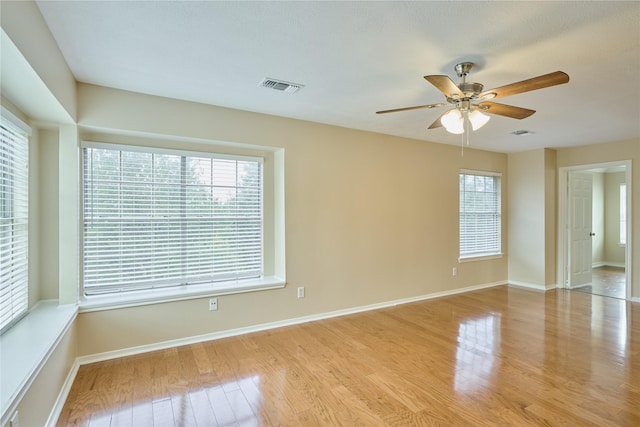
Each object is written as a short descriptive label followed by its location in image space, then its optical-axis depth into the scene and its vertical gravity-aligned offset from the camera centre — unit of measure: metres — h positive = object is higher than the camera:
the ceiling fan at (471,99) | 2.12 +0.80
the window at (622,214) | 7.77 -0.04
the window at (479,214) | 5.64 -0.02
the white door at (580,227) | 5.75 -0.26
